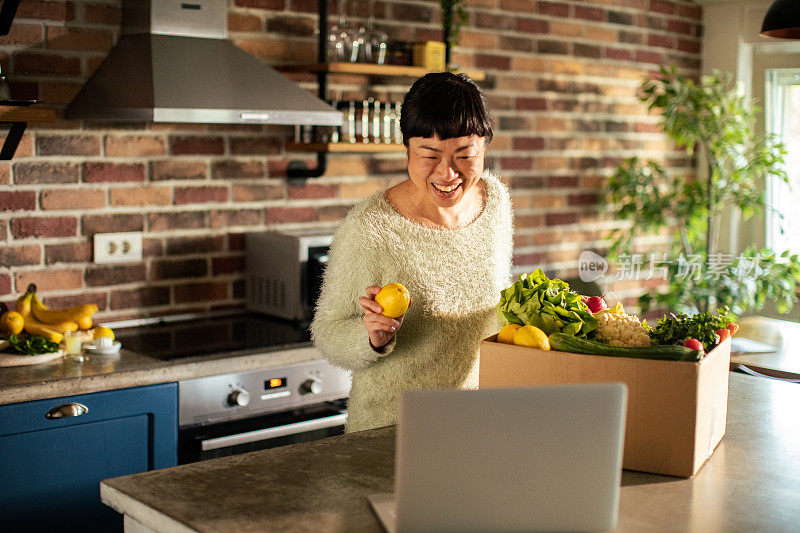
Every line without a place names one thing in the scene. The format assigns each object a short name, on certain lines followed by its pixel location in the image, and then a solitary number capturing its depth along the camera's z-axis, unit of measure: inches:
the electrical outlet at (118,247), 120.6
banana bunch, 108.0
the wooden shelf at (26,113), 101.1
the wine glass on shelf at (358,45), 134.0
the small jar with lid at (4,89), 104.3
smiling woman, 73.2
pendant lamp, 95.0
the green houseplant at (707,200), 173.6
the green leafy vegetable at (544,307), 62.8
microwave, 123.8
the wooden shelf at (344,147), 129.9
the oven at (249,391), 105.7
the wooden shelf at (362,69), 128.6
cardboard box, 58.2
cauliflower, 61.3
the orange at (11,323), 105.4
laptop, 44.8
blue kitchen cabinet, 93.0
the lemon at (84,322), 111.3
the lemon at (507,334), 63.8
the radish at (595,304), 67.9
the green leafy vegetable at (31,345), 101.9
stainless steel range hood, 107.5
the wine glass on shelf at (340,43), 133.5
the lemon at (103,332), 107.7
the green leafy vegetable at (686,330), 62.6
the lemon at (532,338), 61.8
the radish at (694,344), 60.3
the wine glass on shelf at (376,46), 135.1
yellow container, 139.3
